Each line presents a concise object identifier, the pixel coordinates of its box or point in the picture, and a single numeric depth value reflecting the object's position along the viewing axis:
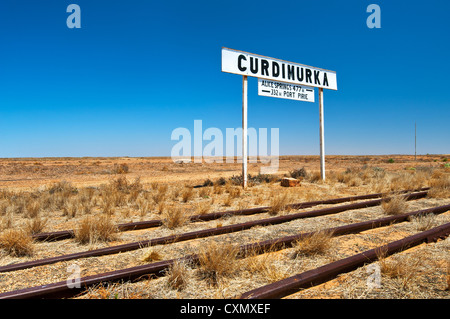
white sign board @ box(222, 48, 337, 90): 12.07
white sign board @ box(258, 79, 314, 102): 13.02
